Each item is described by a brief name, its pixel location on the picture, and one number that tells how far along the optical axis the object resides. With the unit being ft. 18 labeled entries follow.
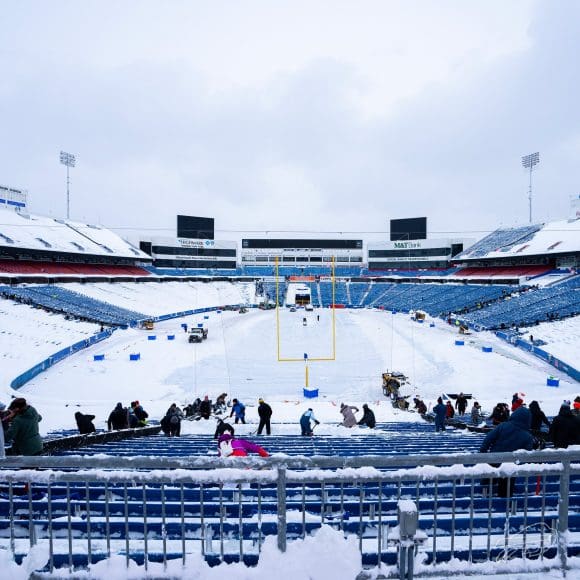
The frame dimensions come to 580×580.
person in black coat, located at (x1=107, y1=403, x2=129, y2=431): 31.24
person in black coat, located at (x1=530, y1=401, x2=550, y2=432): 25.60
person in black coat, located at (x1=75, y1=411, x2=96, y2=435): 27.68
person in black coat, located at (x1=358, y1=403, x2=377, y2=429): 34.63
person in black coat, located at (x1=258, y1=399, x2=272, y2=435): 31.60
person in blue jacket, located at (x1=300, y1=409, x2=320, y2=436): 30.86
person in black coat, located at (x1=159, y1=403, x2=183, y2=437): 30.83
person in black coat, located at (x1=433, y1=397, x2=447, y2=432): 32.42
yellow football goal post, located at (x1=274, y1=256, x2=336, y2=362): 72.49
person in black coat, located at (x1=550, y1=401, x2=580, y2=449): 17.93
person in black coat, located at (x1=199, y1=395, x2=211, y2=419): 39.24
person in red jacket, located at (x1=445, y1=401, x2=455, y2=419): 40.41
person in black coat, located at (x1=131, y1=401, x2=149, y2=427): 34.09
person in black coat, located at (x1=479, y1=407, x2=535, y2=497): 13.08
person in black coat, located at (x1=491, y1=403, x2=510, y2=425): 28.07
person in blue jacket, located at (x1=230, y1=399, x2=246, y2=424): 35.60
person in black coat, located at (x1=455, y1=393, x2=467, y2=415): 43.73
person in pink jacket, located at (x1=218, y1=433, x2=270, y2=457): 15.78
